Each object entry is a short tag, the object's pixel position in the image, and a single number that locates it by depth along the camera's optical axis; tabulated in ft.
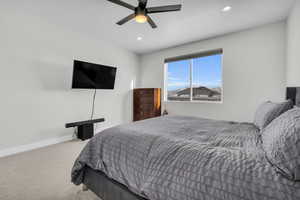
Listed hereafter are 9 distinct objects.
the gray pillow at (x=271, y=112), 4.56
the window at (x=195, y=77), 11.67
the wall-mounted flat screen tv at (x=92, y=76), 9.95
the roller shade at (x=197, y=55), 11.24
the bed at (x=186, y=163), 2.29
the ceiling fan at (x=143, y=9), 6.11
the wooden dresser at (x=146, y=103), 13.69
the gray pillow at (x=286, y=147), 2.12
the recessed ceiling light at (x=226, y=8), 7.54
